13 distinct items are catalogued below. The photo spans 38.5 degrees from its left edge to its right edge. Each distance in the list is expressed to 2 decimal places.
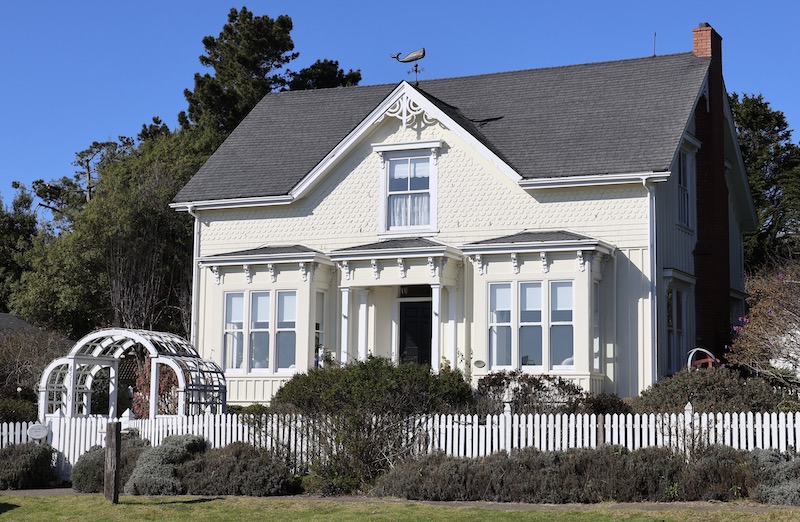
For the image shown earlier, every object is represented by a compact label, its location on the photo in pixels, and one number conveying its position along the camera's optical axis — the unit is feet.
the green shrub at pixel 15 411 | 80.89
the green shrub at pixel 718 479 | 51.90
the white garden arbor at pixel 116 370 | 71.39
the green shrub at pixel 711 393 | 64.34
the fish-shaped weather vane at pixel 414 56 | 94.94
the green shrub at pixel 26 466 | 64.49
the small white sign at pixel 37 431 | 68.54
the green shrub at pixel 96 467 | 61.82
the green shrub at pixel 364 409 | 59.16
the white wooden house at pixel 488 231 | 79.87
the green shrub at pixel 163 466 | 58.90
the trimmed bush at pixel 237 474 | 58.18
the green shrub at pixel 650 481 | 52.65
